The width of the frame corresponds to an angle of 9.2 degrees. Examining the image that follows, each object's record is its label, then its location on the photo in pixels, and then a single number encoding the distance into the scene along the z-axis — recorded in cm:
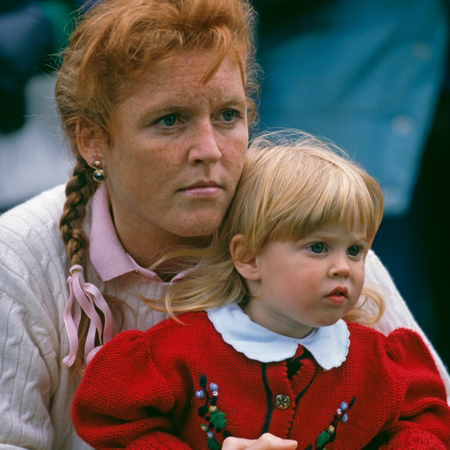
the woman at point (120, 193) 268
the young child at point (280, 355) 264
